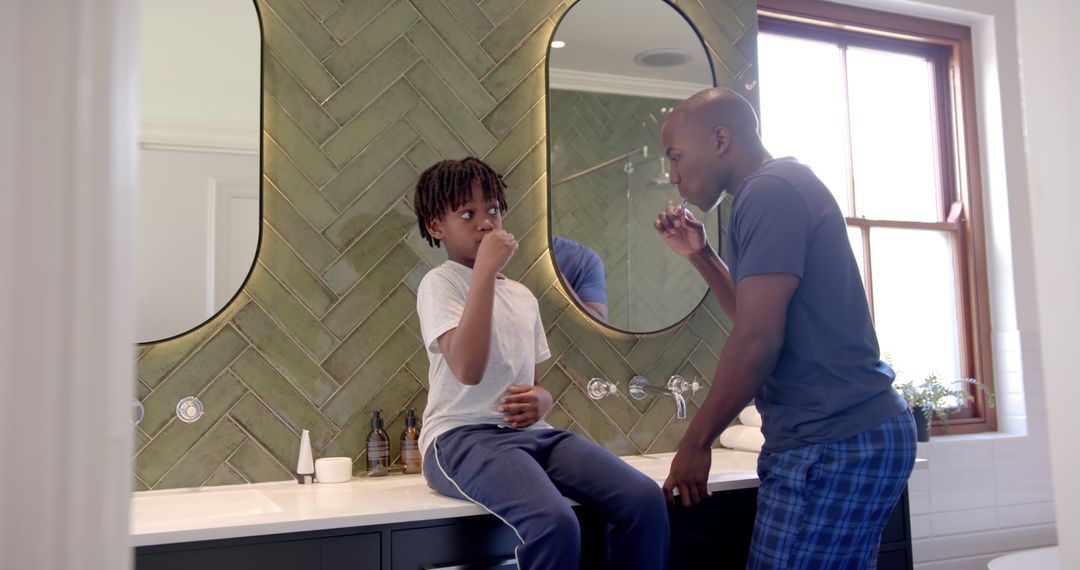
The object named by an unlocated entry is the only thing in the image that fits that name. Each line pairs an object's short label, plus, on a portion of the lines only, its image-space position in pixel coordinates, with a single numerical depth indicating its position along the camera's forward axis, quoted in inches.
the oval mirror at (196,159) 79.8
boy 63.3
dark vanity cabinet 58.6
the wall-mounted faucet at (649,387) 98.9
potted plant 114.4
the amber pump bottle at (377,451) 84.0
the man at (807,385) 61.6
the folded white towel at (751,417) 99.3
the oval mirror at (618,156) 98.7
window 126.5
